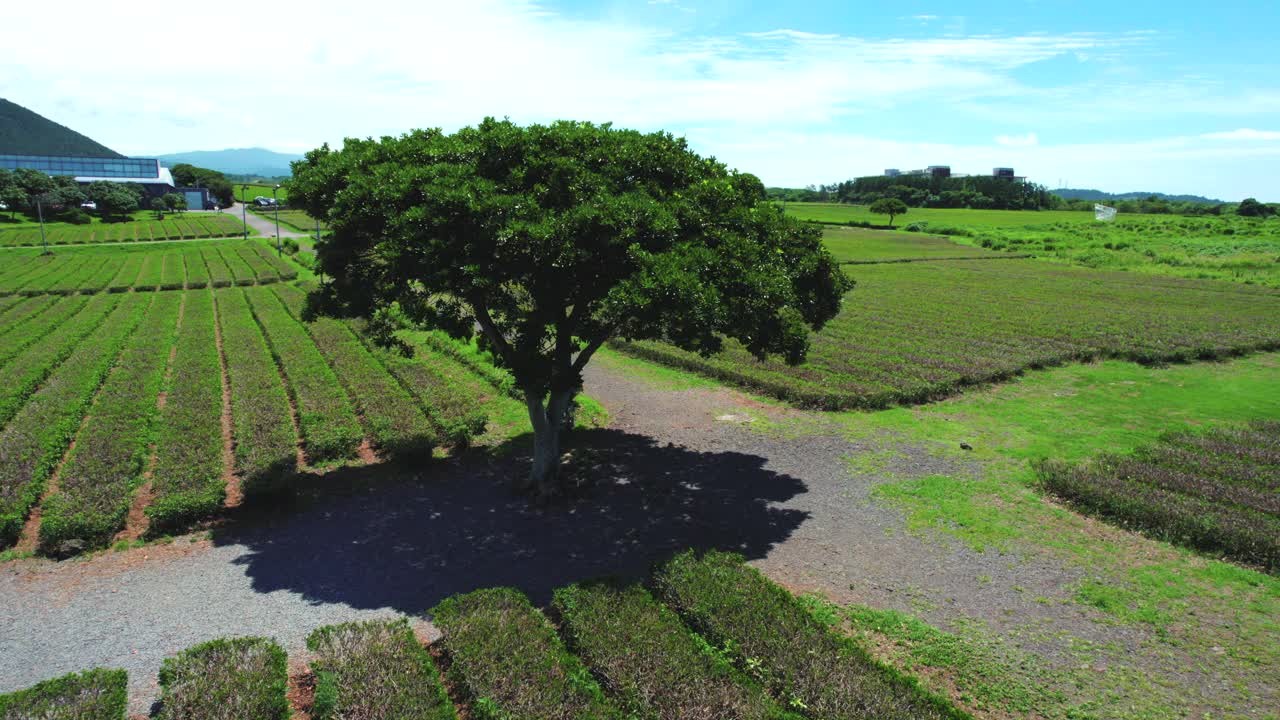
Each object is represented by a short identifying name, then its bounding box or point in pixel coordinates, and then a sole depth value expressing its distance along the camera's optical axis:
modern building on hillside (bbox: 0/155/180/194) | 150.88
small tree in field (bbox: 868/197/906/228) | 134.88
